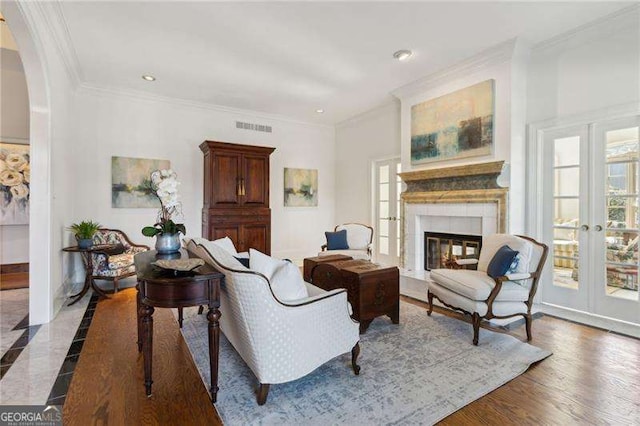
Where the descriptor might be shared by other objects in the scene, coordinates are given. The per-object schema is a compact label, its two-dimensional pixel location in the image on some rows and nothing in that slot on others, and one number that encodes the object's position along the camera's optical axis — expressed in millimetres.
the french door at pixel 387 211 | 5820
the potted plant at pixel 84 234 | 3953
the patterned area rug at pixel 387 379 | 1877
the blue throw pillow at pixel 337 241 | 5252
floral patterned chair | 4086
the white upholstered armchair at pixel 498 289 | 2854
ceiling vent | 6034
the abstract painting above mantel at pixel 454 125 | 3961
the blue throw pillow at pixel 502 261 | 2855
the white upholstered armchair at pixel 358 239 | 5174
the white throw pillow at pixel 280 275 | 2064
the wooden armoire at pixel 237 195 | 5238
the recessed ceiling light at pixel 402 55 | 3834
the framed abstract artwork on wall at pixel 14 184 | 4793
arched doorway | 3096
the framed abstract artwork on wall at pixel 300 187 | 6625
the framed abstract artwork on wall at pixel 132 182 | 4977
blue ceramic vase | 2531
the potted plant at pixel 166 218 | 2398
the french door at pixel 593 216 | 3203
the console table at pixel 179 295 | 1878
